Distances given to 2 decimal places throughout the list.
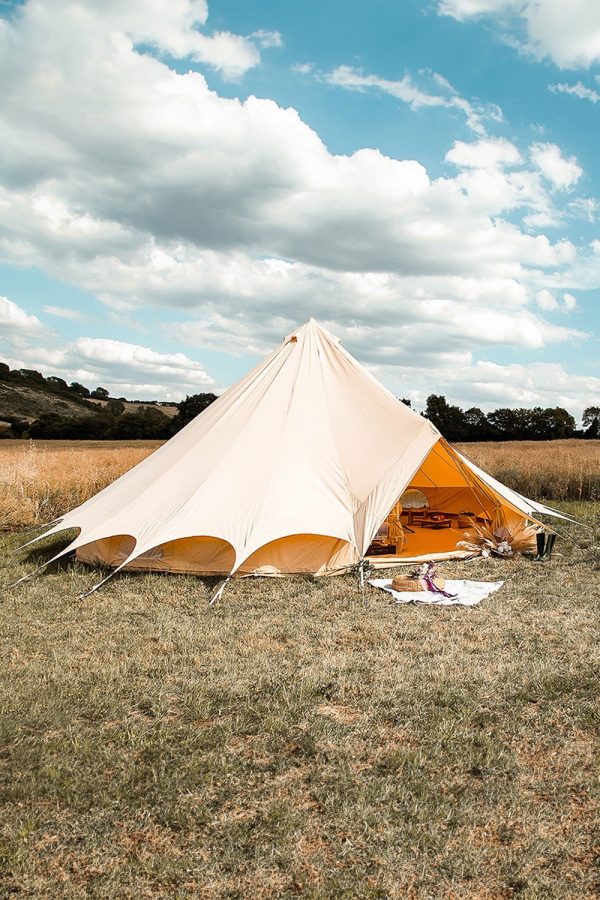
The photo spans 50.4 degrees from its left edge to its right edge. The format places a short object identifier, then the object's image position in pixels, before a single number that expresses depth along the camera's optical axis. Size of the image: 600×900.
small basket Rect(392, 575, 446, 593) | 6.37
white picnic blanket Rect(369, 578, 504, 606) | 6.08
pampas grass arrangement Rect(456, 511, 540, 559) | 8.18
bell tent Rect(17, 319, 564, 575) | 6.62
